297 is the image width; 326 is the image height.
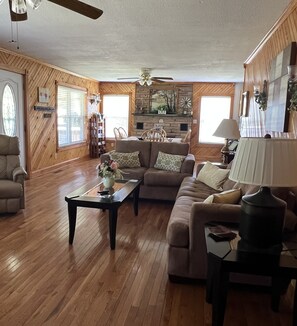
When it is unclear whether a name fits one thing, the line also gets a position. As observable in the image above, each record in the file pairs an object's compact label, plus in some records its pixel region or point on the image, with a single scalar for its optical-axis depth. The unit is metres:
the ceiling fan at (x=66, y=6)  2.10
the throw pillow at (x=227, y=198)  2.44
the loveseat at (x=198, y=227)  2.24
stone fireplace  9.49
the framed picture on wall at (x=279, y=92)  2.95
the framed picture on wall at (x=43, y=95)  6.38
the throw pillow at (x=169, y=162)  4.75
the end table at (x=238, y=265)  1.63
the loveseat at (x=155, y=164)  4.54
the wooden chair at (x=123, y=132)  9.57
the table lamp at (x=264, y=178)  1.60
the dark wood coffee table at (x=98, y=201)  2.93
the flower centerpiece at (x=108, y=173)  3.45
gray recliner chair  3.79
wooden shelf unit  9.23
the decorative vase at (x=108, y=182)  3.47
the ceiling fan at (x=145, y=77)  6.94
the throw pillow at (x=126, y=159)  4.93
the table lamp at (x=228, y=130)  4.39
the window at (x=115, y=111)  9.99
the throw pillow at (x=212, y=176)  3.65
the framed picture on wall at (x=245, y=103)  5.43
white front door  5.27
